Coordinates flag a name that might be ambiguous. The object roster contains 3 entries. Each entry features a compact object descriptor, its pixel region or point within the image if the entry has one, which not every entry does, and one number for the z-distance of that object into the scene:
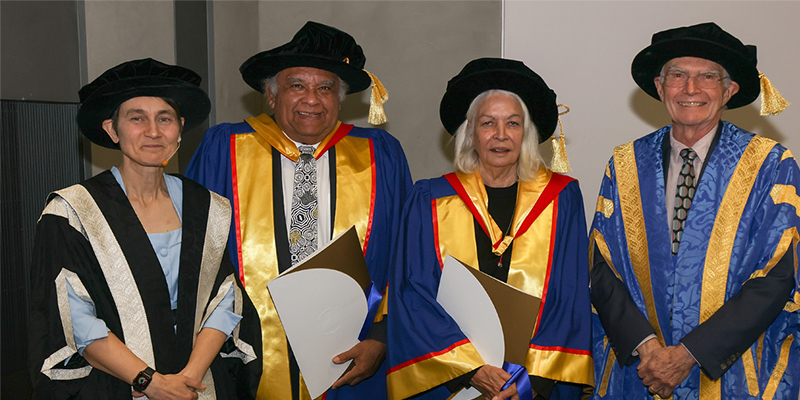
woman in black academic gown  2.10
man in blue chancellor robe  2.45
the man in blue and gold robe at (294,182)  2.86
